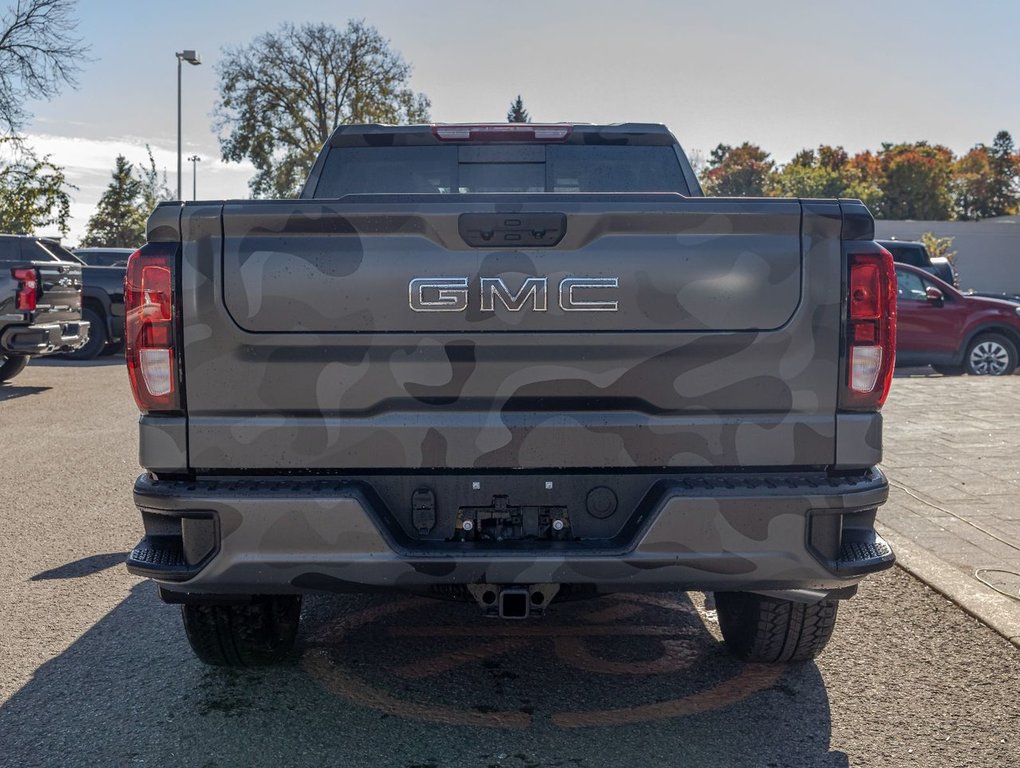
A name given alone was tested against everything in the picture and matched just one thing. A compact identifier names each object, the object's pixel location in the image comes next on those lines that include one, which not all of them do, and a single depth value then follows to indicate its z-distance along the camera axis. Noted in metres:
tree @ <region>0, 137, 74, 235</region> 33.47
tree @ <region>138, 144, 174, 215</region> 52.37
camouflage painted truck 3.29
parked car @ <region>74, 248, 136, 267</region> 21.27
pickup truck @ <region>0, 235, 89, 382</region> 13.38
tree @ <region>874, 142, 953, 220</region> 89.50
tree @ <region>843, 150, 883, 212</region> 88.69
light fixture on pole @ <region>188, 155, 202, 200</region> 59.91
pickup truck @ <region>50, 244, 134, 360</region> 18.08
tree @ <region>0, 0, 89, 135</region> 32.94
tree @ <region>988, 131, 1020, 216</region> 110.88
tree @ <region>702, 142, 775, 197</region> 110.94
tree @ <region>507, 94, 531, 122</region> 108.00
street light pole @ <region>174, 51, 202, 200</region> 37.60
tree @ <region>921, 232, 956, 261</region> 42.12
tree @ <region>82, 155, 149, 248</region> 64.19
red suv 15.73
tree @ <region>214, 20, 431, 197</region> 52.41
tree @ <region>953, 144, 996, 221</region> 109.31
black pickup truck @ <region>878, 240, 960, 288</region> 18.50
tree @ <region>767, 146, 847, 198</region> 92.56
